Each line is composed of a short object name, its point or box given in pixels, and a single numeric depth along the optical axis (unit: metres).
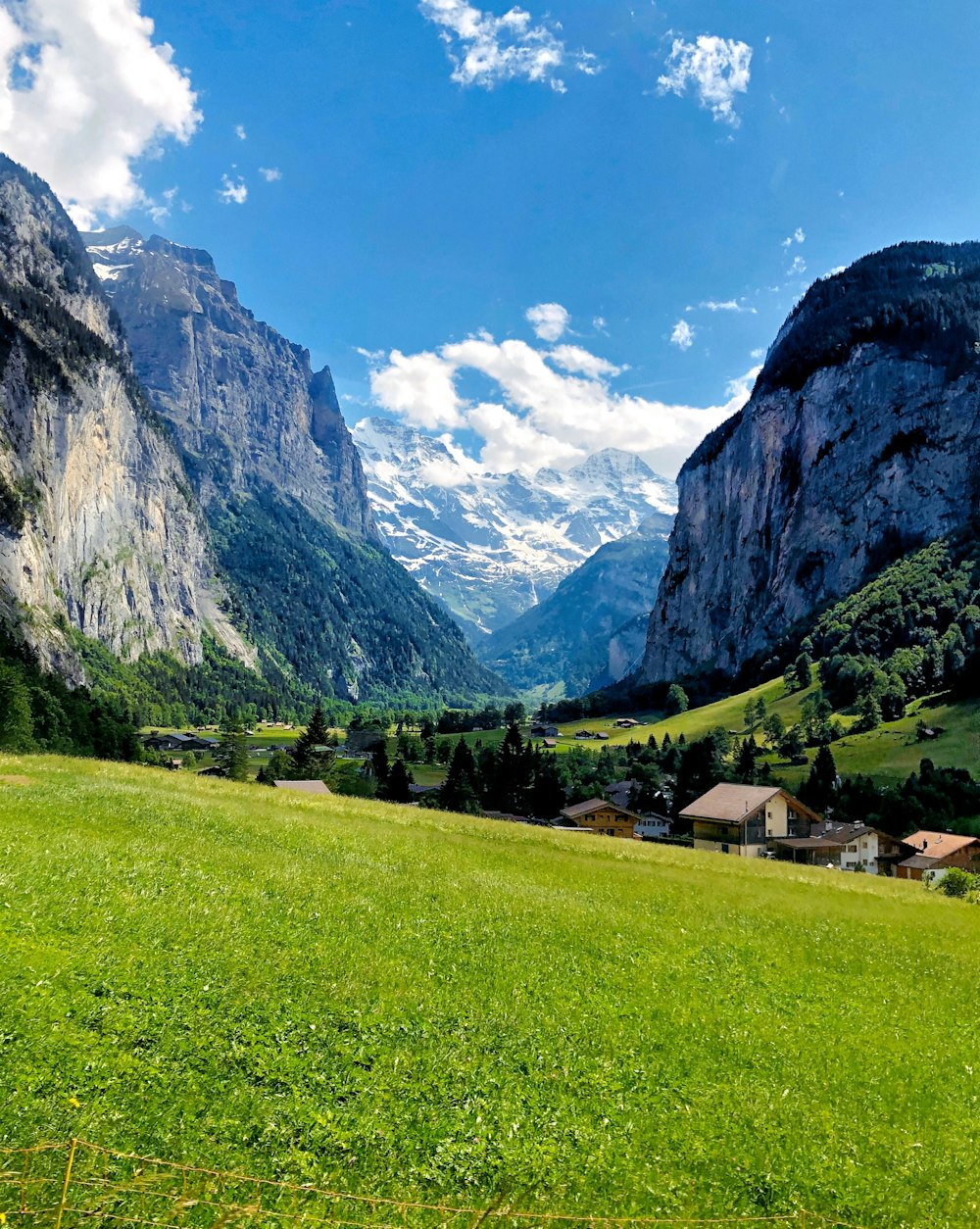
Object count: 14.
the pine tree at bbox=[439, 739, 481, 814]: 107.59
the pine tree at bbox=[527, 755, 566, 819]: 118.81
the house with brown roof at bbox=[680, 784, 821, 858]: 72.88
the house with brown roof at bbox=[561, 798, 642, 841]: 107.00
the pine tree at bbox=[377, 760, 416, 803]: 114.81
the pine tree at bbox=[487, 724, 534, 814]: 122.69
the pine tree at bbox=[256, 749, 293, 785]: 114.44
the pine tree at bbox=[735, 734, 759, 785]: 134.32
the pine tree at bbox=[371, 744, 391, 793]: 129.99
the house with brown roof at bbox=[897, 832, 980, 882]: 84.69
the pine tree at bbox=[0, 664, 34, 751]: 79.12
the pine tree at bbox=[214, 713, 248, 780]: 117.62
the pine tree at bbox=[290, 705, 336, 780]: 118.31
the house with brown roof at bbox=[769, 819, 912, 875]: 76.31
